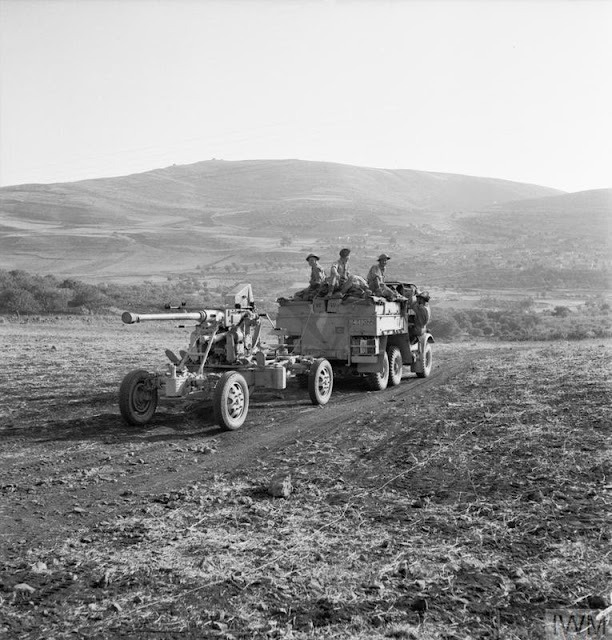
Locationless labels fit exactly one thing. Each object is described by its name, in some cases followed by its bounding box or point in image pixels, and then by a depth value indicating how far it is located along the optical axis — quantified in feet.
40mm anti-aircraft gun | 30.94
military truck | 43.78
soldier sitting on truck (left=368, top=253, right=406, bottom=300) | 47.42
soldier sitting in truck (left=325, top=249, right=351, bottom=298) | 45.03
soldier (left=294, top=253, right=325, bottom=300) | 45.85
